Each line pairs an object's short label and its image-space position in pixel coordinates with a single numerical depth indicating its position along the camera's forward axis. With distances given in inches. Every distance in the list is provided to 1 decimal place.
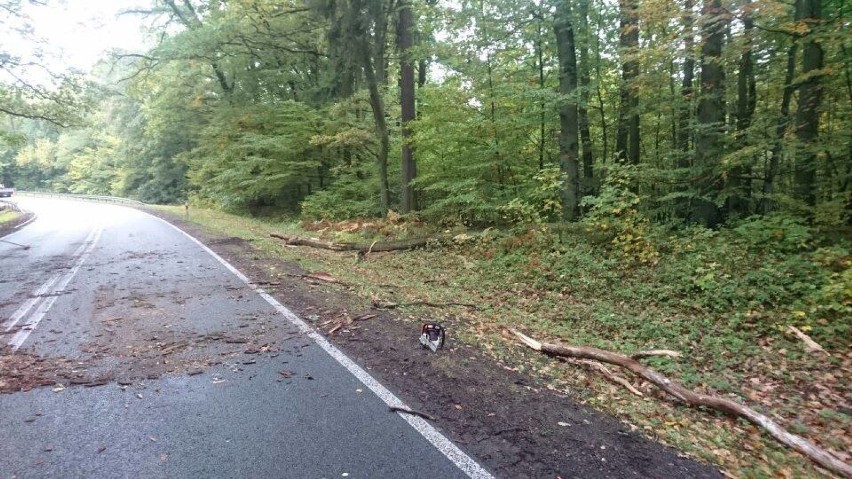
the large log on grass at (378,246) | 483.5
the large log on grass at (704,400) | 134.9
